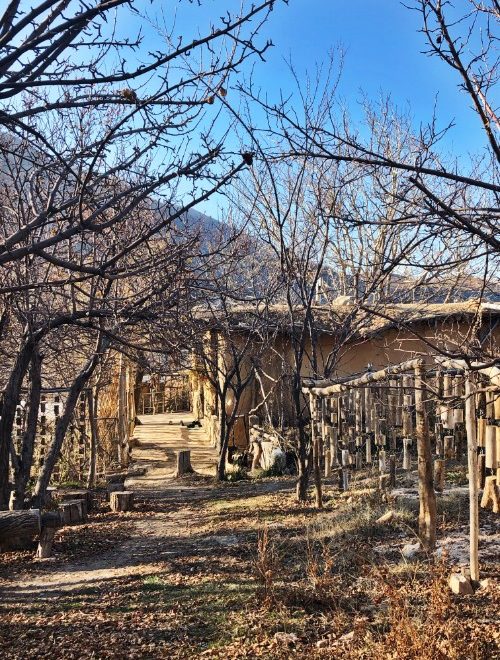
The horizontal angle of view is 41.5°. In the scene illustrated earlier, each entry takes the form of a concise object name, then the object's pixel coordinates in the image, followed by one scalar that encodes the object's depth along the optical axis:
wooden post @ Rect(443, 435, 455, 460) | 7.54
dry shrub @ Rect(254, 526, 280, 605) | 5.27
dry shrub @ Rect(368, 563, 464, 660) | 3.46
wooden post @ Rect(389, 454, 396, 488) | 8.76
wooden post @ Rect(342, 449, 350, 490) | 8.18
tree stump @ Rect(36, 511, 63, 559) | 7.62
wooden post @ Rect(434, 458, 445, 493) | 8.09
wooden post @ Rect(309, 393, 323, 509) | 8.73
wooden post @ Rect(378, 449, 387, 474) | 8.21
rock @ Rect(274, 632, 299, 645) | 4.55
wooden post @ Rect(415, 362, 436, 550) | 6.09
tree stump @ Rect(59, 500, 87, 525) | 9.16
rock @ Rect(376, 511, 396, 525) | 7.24
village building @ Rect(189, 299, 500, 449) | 14.48
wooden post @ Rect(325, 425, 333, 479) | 8.50
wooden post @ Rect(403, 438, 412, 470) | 7.61
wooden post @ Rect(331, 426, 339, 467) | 8.38
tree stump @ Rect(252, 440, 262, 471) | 13.54
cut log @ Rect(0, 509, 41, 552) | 4.68
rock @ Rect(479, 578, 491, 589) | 5.15
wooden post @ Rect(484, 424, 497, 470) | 5.65
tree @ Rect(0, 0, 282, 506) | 3.10
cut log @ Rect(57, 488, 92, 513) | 10.21
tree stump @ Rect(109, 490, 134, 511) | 10.25
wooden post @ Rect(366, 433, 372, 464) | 8.02
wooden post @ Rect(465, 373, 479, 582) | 5.19
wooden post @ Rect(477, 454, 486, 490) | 7.63
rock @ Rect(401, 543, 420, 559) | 6.10
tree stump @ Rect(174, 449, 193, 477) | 13.42
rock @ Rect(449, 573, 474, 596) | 5.07
